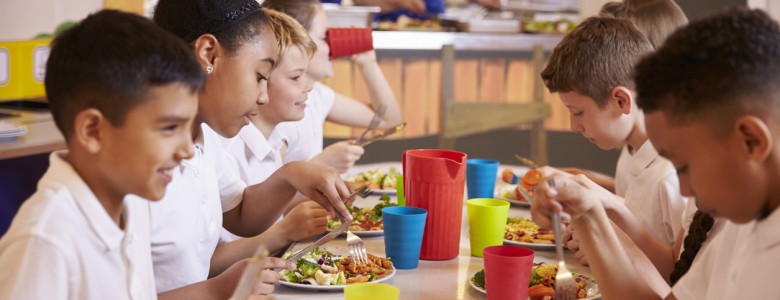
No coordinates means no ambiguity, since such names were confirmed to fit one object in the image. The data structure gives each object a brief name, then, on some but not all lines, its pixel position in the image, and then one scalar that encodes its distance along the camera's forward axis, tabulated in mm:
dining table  1530
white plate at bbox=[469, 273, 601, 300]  1510
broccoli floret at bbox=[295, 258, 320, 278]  1570
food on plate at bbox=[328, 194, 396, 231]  2008
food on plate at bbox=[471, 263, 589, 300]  1496
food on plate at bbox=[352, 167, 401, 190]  2477
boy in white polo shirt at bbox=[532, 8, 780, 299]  1016
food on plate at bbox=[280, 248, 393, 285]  1548
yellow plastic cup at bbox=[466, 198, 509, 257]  1781
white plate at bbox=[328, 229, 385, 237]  1957
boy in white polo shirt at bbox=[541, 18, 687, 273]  1859
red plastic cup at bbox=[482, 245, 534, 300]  1424
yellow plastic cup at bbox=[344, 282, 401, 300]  1271
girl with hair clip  1612
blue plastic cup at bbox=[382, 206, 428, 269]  1688
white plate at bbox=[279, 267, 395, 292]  1516
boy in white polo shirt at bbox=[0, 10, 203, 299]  1125
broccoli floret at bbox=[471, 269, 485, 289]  1546
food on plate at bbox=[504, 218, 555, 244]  1896
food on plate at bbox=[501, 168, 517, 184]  2490
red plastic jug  1772
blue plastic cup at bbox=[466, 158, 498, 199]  2270
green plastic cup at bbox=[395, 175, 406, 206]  2197
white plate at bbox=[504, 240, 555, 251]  1851
